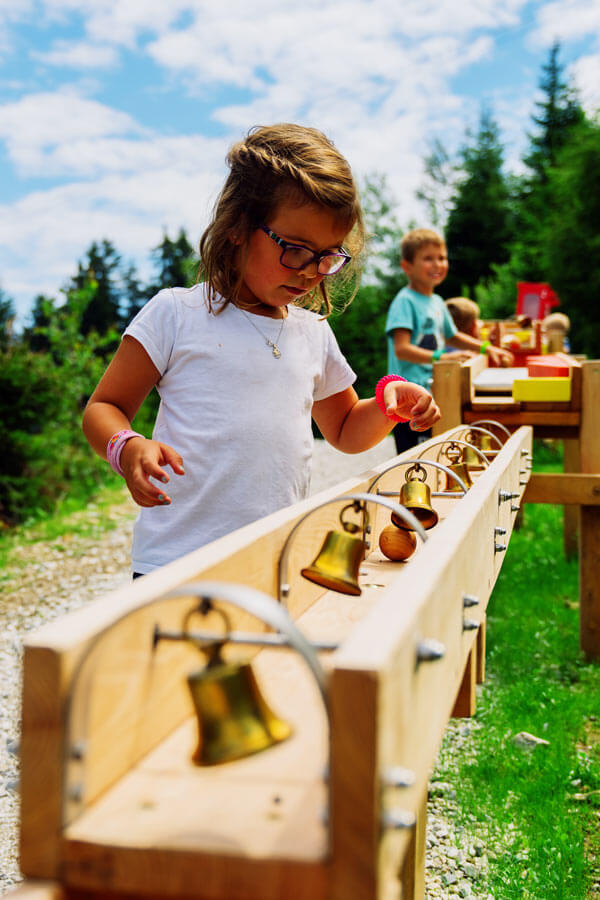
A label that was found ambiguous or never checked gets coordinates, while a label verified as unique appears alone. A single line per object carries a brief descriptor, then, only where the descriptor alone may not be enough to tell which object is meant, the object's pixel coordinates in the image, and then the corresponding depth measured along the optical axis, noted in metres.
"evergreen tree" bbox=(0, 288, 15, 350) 10.35
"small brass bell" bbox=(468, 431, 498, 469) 3.71
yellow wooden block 4.24
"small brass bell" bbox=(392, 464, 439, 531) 2.06
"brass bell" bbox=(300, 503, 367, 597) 1.52
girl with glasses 2.17
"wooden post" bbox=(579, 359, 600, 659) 4.23
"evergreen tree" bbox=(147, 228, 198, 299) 49.31
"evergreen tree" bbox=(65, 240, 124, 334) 50.12
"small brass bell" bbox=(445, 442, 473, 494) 2.78
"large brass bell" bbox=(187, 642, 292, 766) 0.99
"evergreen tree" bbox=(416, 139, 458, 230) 41.81
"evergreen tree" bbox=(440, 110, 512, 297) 39.59
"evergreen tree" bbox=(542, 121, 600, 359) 25.05
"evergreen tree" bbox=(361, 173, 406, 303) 36.62
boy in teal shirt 5.50
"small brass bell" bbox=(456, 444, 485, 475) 3.16
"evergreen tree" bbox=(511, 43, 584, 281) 32.88
